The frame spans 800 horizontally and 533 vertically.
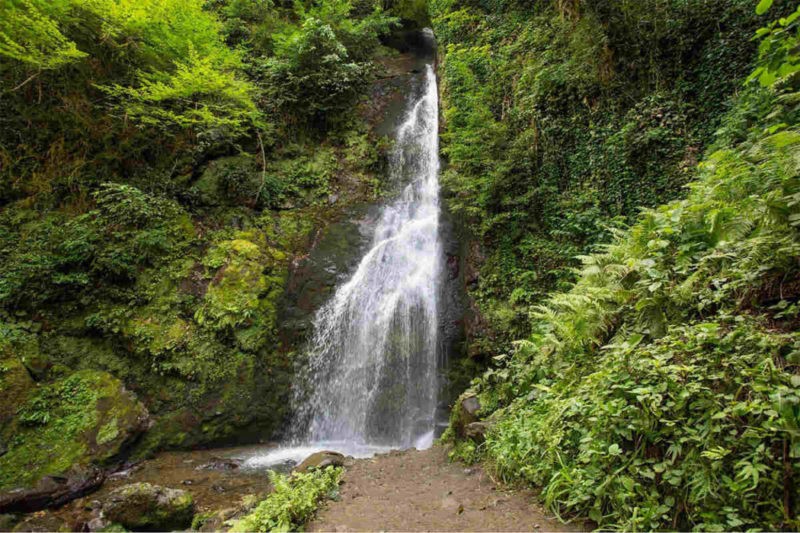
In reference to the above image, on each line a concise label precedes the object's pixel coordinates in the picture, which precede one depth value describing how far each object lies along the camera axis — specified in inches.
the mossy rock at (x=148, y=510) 210.5
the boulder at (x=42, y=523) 213.5
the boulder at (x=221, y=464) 288.4
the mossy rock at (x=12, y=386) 281.9
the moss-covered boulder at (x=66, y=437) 244.3
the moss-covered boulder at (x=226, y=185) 442.2
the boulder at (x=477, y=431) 203.8
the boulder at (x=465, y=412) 228.2
